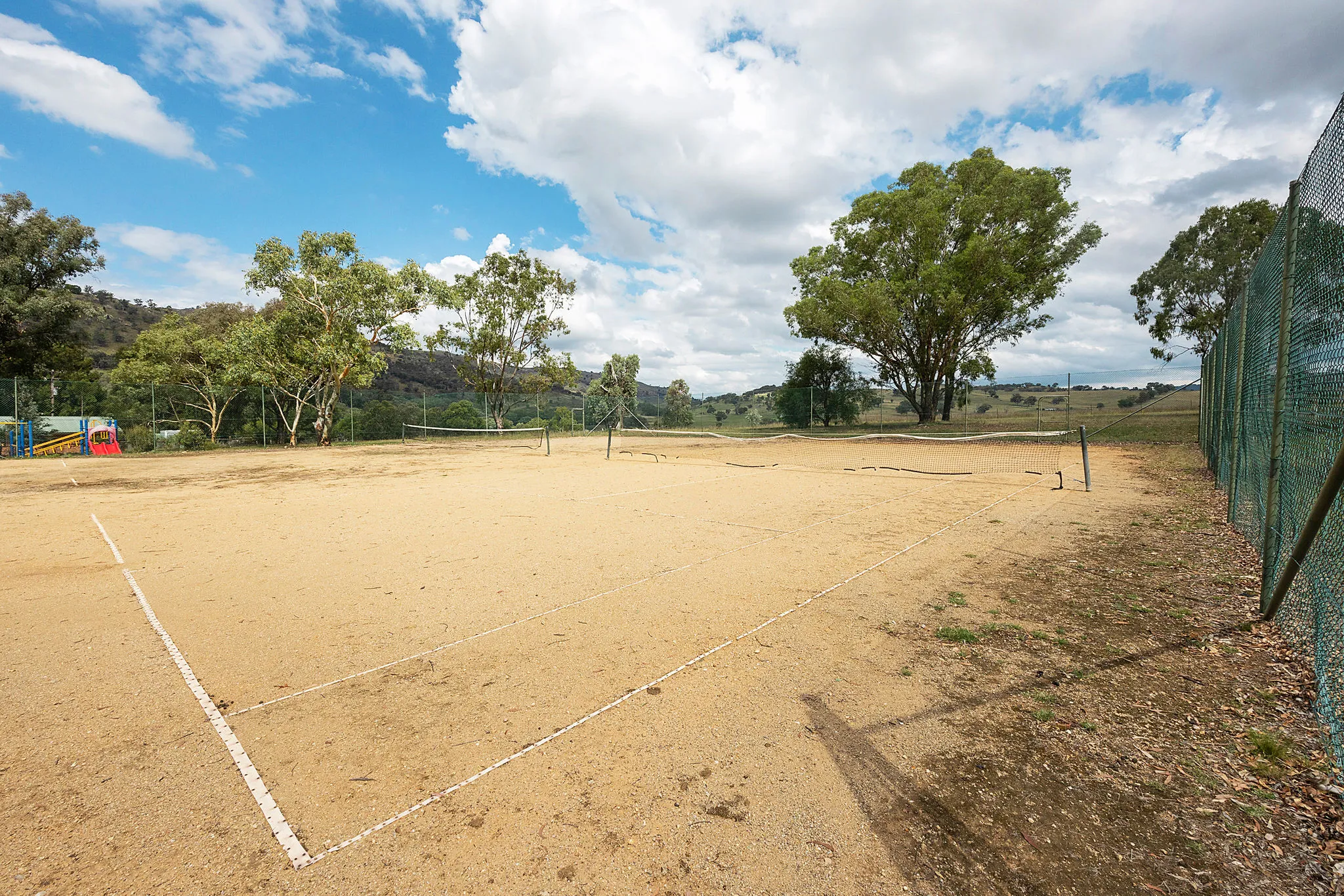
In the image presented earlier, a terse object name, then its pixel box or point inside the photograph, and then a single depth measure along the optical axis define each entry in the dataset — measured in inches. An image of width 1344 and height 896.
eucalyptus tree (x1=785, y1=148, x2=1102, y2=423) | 995.3
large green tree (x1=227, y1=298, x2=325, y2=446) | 871.1
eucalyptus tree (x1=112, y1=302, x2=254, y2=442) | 892.0
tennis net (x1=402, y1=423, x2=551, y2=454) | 1081.4
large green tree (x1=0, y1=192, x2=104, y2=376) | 924.0
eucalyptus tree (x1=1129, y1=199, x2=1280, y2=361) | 1222.3
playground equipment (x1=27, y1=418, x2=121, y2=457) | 765.9
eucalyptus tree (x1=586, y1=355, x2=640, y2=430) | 1435.8
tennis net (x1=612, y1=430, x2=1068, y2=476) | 590.2
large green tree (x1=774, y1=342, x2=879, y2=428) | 1248.8
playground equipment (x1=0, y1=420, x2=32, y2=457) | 727.7
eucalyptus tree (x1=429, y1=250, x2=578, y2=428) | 1254.9
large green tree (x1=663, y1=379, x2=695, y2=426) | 1517.0
